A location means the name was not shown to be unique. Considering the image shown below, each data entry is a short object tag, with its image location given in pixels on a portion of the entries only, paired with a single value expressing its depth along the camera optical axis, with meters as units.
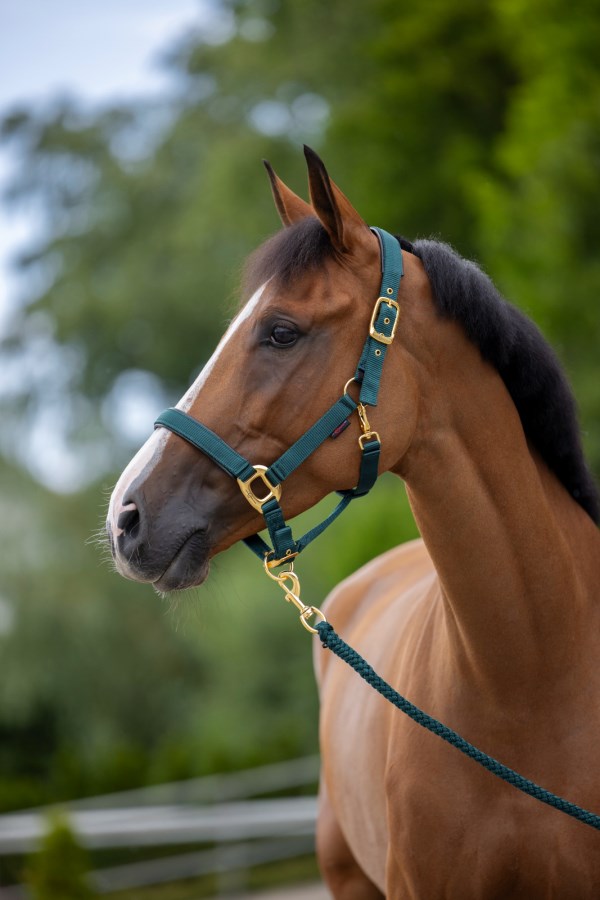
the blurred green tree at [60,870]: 13.30
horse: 4.94
